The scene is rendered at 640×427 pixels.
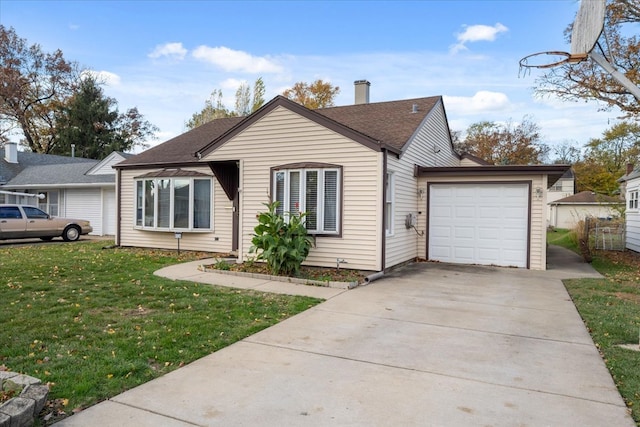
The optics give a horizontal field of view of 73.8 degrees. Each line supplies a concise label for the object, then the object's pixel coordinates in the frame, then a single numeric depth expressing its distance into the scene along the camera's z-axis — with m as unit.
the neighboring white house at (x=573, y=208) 32.66
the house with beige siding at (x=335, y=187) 9.33
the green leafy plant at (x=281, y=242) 8.51
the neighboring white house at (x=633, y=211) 15.25
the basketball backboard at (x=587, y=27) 5.45
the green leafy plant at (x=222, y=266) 9.44
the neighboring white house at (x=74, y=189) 18.92
